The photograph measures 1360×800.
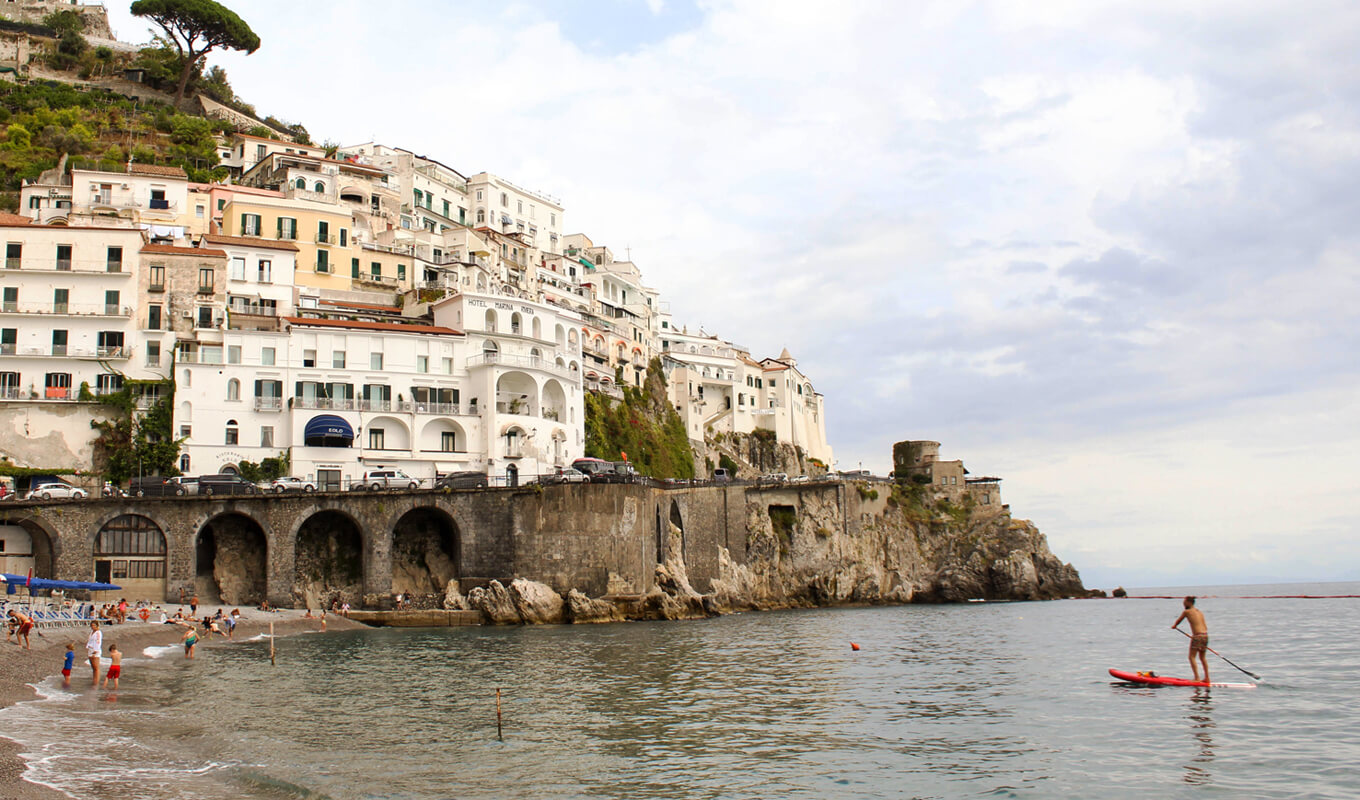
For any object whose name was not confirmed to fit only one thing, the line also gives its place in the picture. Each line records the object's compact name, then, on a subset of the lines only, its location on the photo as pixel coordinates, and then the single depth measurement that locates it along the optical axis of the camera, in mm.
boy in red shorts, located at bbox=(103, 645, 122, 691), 25359
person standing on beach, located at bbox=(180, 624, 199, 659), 35188
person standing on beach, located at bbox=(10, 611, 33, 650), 30203
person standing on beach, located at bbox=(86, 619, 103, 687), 26422
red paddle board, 29234
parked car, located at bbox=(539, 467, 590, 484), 52438
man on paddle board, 26981
